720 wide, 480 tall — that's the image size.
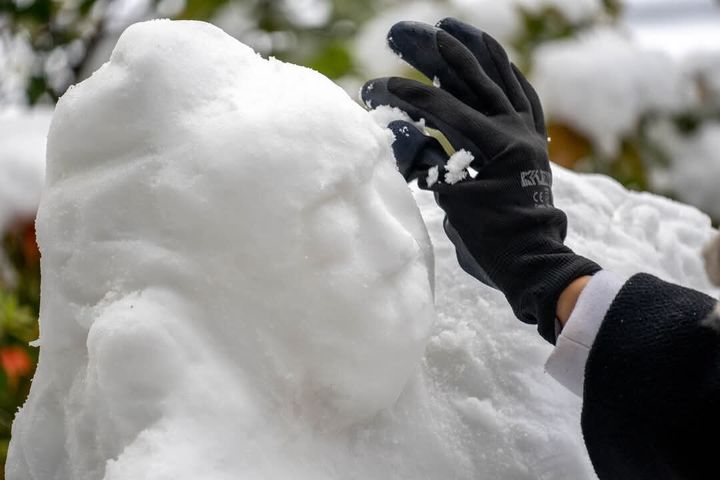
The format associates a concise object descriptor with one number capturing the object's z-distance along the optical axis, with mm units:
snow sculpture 2168
